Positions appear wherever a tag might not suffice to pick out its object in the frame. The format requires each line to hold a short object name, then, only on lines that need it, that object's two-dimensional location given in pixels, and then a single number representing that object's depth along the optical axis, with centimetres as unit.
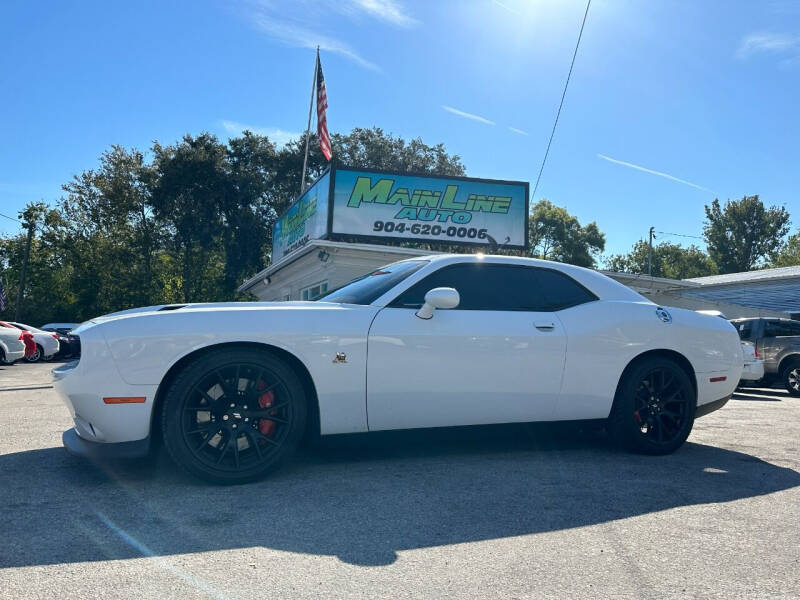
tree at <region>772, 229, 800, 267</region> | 5503
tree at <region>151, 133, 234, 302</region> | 3422
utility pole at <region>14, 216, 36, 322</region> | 3566
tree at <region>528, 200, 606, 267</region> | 5050
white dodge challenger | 362
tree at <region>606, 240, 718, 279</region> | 6675
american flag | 2006
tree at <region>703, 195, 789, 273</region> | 5647
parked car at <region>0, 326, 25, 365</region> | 1644
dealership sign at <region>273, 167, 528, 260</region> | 1627
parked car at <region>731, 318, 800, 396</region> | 1295
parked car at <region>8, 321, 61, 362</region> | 2052
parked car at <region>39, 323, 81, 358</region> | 2331
